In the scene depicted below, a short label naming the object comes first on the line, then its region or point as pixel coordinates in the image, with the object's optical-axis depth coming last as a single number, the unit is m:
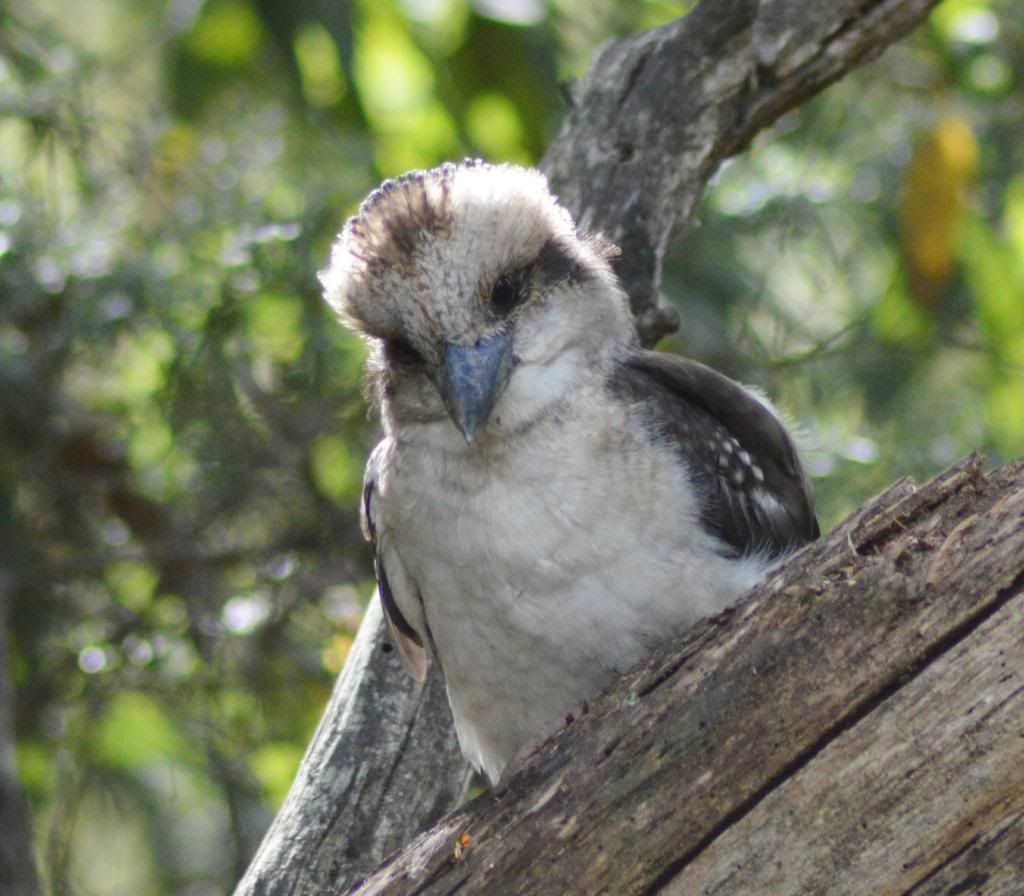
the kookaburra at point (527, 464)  7.46
